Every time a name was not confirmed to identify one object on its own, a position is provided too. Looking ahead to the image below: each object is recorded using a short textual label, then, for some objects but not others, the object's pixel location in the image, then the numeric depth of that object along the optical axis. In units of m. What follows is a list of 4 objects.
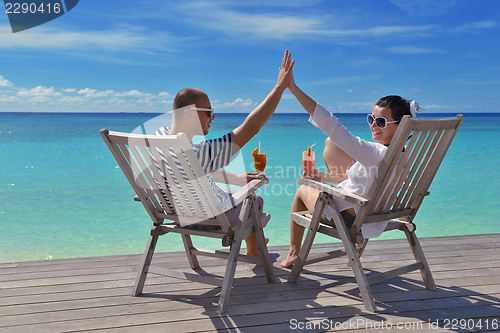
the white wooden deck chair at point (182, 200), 2.06
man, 2.16
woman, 2.21
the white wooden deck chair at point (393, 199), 2.13
